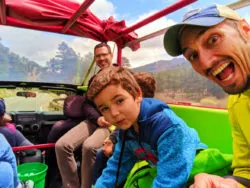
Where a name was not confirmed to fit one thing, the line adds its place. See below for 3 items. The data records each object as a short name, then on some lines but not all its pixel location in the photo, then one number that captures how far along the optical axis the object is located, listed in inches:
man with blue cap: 26.1
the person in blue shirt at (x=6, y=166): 42.6
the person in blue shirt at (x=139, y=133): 34.5
